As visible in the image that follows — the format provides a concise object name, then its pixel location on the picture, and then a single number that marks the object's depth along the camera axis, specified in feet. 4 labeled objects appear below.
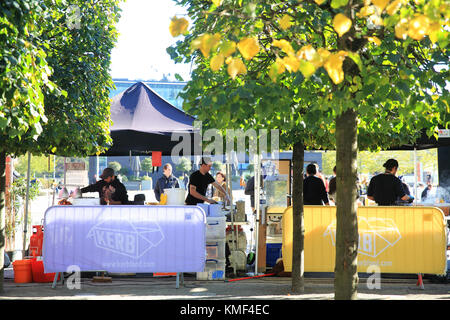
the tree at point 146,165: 216.00
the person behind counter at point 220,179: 52.48
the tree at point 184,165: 210.38
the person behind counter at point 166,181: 46.51
